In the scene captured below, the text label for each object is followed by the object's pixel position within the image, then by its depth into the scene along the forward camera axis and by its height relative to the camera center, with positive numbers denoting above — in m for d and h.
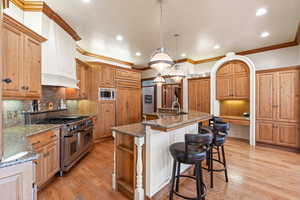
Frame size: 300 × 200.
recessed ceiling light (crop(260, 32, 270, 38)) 3.48 +1.71
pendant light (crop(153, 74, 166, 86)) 4.56 +0.67
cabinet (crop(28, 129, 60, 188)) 1.91 -0.87
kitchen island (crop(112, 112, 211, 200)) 1.75 -0.81
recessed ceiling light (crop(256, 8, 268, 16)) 2.54 +1.70
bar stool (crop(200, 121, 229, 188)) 2.25 -0.64
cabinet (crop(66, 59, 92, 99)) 3.60 +0.53
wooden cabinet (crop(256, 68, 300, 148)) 3.67 -0.21
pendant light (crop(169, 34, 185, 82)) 3.81 +0.72
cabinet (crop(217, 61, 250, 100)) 4.39 +0.63
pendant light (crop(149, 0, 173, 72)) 2.38 +0.68
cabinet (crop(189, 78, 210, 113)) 5.20 +0.20
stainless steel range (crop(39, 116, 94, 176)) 2.47 -0.80
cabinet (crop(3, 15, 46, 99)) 1.75 +0.56
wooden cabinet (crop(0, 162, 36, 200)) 0.97 -0.62
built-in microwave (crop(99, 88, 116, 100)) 4.58 +0.21
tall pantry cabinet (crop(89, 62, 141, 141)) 4.48 +0.07
